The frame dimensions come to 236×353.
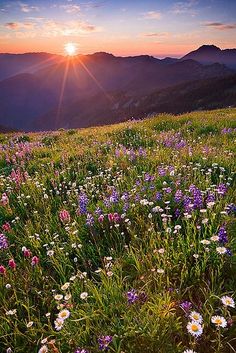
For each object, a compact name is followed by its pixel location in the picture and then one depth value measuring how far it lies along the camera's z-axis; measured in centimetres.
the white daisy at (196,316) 287
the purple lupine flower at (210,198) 501
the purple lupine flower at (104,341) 304
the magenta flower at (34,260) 423
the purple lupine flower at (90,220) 519
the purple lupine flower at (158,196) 566
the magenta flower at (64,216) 537
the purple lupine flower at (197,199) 498
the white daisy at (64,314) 322
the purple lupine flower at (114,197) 584
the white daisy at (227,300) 300
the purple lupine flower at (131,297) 340
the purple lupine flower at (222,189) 530
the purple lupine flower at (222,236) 386
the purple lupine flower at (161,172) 670
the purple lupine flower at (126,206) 557
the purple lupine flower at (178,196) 543
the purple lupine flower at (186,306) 329
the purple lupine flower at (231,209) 505
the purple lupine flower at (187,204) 486
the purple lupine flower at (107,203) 583
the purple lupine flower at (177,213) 518
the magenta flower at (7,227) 537
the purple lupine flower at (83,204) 570
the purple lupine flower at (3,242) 488
